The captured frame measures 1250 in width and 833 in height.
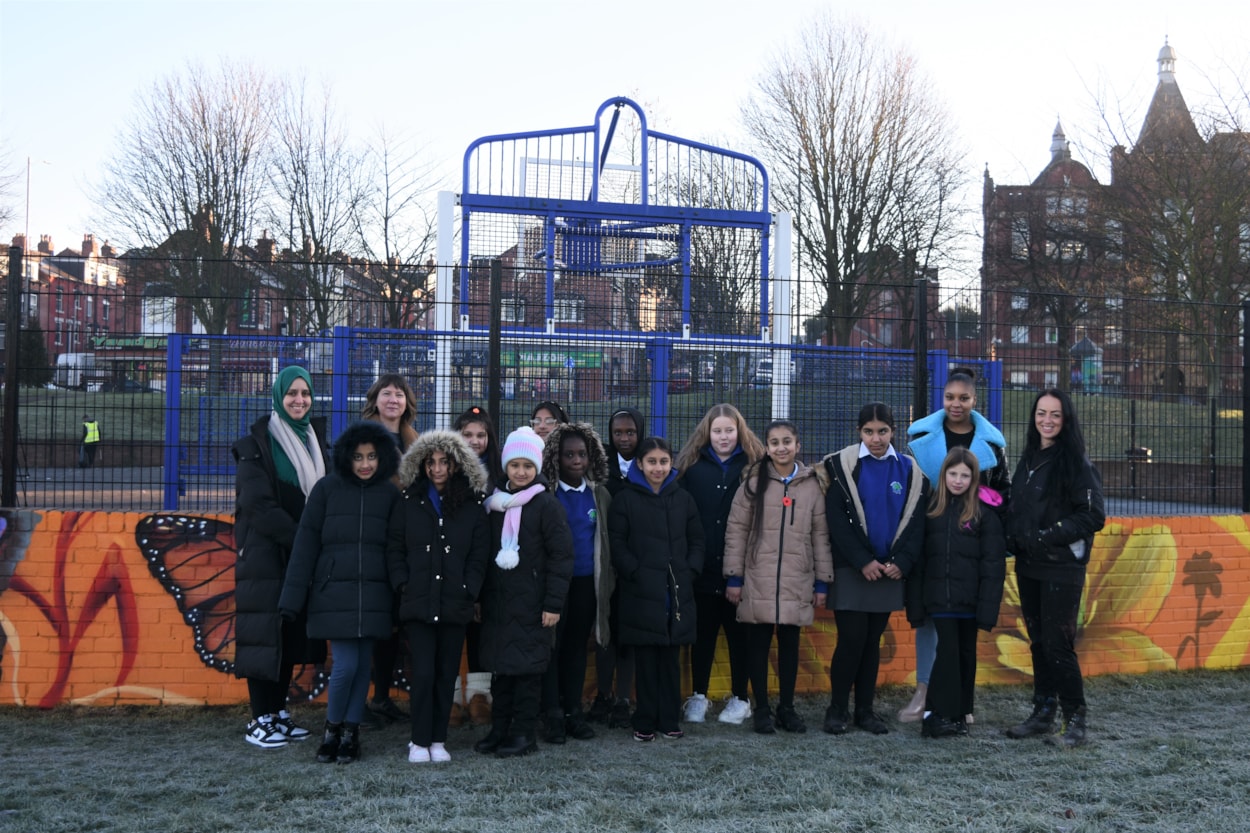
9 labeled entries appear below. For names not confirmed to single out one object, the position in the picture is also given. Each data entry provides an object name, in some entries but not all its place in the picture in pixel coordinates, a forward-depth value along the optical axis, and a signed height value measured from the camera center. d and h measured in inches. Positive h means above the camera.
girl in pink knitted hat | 193.2 -37.7
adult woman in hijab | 194.7 -26.9
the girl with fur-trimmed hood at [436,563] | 187.9 -29.7
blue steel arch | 419.8 +85.9
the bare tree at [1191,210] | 680.4 +145.4
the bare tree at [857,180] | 956.6 +221.1
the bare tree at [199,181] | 998.4 +223.5
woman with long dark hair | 205.6 -26.3
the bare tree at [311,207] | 1006.4 +200.8
